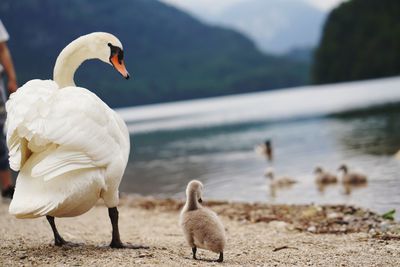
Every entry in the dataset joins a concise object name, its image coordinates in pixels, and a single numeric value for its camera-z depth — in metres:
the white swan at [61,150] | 5.55
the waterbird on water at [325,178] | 15.75
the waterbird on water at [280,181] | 15.80
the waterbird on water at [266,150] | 21.23
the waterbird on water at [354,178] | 14.80
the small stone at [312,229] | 9.45
